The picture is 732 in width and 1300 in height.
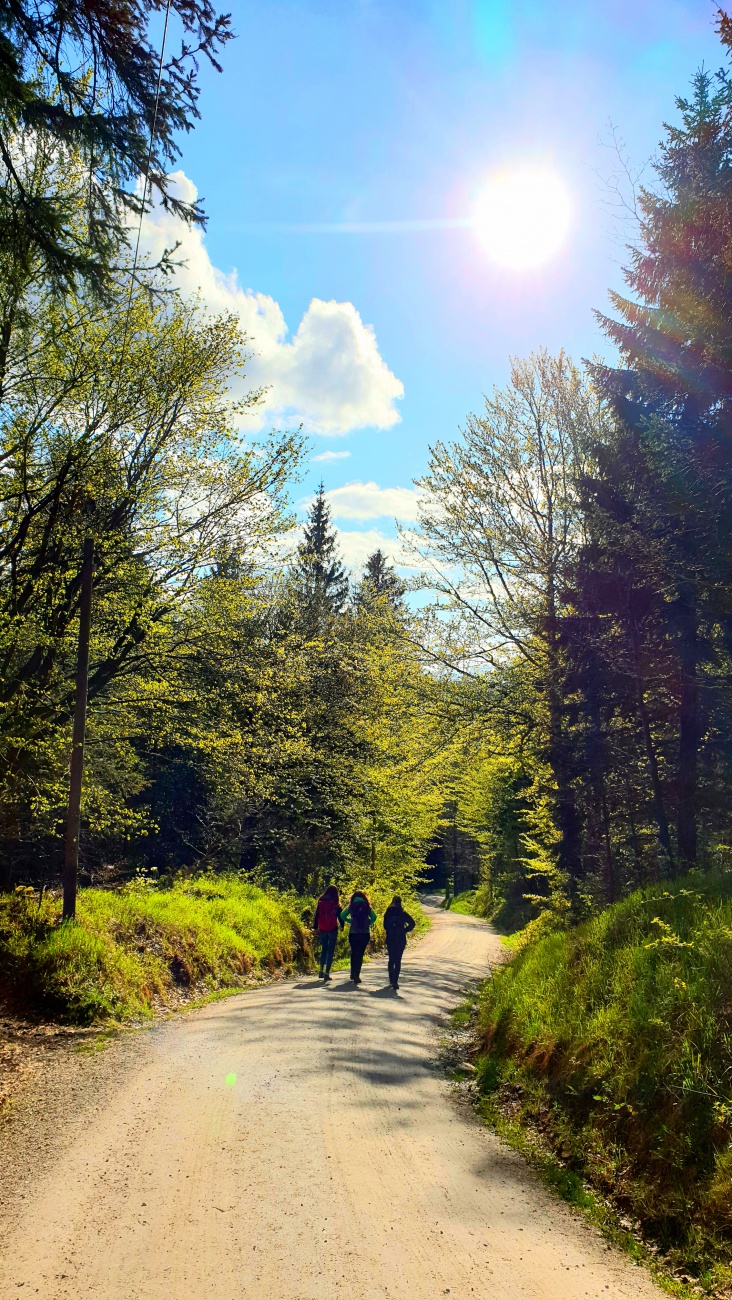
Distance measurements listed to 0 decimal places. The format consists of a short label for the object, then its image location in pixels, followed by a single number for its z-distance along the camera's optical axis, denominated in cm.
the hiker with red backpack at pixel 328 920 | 1359
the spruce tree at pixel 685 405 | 895
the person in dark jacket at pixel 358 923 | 1362
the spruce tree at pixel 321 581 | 2598
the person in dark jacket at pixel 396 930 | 1348
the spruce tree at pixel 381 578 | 3861
